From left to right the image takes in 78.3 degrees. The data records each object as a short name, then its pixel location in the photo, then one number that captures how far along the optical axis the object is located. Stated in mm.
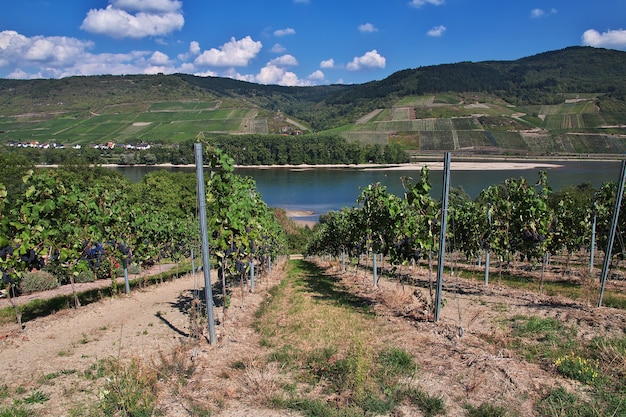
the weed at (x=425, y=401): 5266
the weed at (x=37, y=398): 5598
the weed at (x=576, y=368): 5820
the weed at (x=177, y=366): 6361
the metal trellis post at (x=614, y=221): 9083
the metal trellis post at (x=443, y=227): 7988
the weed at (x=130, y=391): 5246
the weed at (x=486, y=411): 5105
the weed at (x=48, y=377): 6289
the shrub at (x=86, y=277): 20280
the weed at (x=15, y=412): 5086
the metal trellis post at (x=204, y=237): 6828
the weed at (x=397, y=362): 6410
